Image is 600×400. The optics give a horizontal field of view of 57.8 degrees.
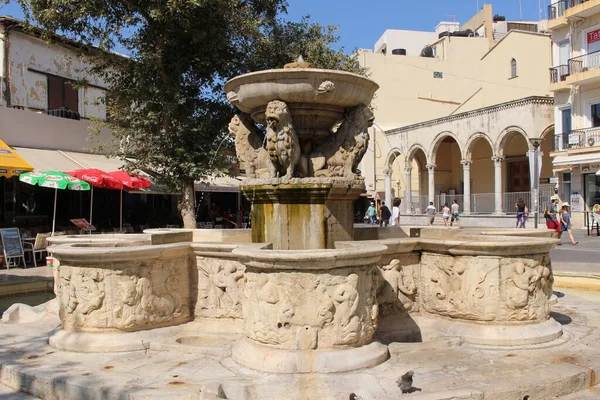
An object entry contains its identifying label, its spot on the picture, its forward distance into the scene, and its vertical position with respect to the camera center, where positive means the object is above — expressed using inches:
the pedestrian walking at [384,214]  901.8 -6.3
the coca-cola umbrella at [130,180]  591.8 +36.7
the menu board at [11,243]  520.4 -27.5
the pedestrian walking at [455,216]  1106.1 -13.5
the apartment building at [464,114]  1139.3 +212.0
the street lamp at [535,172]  722.8 +49.2
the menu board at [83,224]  592.6 -11.7
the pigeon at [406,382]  145.9 -46.3
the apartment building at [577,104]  986.7 +199.1
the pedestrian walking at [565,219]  698.8 -13.8
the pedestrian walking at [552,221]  593.2 -14.3
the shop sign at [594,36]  998.4 +319.2
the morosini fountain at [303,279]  166.9 -24.5
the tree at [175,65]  547.5 +161.4
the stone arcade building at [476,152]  1084.5 +138.9
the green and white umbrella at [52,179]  507.8 +32.6
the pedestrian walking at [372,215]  1130.0 -9.8
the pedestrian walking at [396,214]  896.9 -7.3
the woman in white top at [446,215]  1072.2 -10.8
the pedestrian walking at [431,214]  1124.5 -9.0
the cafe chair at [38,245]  545.6 -31.3
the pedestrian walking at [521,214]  904.3 -8.7
